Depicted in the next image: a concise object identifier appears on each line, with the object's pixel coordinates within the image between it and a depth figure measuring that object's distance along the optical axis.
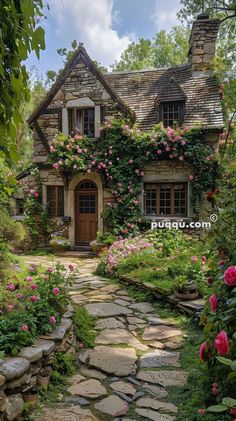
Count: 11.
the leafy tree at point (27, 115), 19.73
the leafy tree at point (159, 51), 22.12
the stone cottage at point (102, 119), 10.59
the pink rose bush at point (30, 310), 2.73
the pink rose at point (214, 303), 2.29
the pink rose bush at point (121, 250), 7.50
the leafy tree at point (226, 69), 10.98
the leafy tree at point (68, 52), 22.17
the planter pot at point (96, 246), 10.07
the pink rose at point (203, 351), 2.40
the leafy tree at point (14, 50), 1.30
